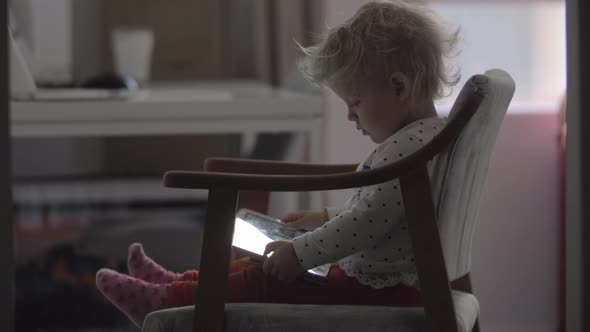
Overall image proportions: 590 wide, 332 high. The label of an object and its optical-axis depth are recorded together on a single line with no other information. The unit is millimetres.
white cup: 5561
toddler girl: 2713
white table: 3589
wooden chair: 2621
